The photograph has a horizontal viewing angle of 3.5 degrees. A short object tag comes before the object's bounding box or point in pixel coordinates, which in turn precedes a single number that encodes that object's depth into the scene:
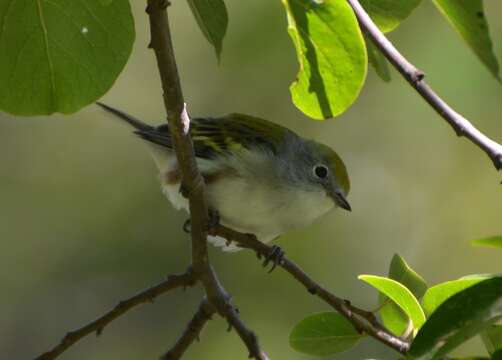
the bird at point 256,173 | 2.96
